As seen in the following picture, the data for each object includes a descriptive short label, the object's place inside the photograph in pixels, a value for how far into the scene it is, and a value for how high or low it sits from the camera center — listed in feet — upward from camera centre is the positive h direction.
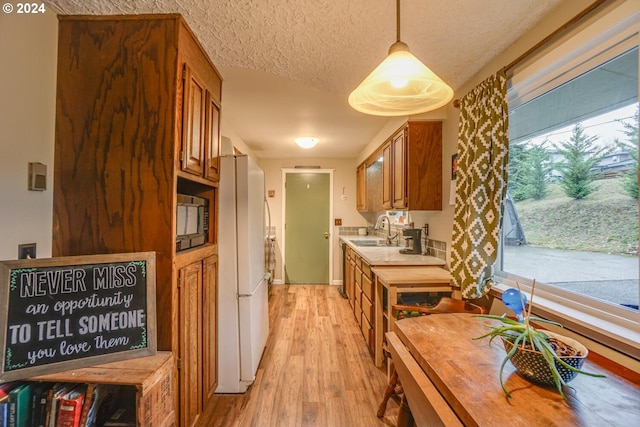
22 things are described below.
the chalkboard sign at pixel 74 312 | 3.18 -1.20
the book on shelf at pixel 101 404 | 3.39 -2.44
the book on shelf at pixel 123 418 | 3.62 -2.68
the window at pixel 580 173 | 3.76 +0.71
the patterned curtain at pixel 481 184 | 5.50 +0.67
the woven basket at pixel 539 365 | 2.80 -1.49
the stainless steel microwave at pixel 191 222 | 4.89 -0.12
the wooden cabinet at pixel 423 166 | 8.34 +1.48
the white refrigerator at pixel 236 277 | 6.68 -1.46
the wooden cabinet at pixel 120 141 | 4.21 +1.10
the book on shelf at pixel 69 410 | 3.25 -2.24
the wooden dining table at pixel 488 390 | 2.46 -1.72
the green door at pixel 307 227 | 16.88 -0.67
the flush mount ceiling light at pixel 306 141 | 12.21 +3.24
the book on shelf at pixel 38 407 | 3.26 -2.21
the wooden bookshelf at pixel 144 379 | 3.29 -1.95
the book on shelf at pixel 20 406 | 3.15 -2.14
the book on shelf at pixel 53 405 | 3.23 -2.17
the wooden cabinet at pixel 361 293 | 8.72 -2.80
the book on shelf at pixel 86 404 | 3.33 -2.22
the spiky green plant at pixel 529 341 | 2.71 -1.30
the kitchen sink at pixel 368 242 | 12.67 -1.20
